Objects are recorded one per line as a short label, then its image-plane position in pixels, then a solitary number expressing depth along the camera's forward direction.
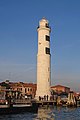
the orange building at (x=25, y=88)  55.78
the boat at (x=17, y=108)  23.32
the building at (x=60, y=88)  73.39
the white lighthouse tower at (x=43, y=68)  42.86
